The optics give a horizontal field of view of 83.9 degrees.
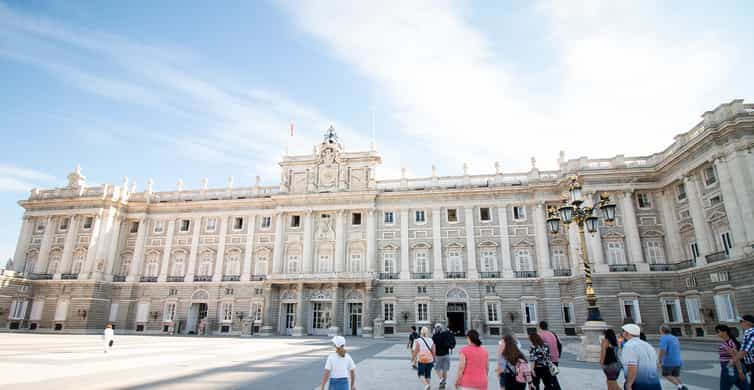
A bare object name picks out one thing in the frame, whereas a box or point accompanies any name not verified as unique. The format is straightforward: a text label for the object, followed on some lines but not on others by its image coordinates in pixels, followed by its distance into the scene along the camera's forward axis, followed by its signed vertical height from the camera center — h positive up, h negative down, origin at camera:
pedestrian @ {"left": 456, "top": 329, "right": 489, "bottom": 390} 6.18 -0.74
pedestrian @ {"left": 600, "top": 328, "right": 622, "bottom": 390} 7.62 -0.76
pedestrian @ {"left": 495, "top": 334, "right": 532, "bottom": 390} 6.56 -0.76
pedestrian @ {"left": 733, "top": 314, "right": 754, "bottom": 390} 7.18 -0.51
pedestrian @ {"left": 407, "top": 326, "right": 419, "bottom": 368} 15.72 -0.71
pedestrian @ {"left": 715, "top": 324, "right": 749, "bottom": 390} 7.57 -0.77
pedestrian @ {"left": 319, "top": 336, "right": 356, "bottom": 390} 6.27 -0.76
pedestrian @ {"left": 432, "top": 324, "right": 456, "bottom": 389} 10.49 -0.82
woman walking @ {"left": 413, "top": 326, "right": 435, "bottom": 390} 9.91 -0.91
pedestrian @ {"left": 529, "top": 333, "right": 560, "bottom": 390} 7.58 -0.81
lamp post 15.23 +3.18
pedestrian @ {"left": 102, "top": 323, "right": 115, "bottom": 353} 17.67 -0.83
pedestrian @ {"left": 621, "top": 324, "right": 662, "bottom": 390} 6.00 -0.67
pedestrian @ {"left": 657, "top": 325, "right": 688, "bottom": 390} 8.86 -0.78
